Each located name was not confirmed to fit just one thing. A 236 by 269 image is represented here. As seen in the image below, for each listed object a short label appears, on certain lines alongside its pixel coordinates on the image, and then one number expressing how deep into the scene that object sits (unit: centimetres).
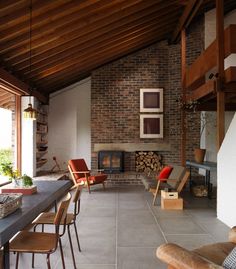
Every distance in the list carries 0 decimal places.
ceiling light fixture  328
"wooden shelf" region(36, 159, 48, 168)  645
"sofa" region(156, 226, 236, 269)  136
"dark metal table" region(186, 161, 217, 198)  473
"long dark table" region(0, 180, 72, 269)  159
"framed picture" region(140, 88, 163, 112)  686
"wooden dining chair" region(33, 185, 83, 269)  239
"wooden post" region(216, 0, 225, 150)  375
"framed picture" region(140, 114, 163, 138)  686
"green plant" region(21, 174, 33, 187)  256
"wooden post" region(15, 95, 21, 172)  545
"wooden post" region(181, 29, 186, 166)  595
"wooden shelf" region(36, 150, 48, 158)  654
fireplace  677
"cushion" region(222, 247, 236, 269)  142
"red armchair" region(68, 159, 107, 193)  549
